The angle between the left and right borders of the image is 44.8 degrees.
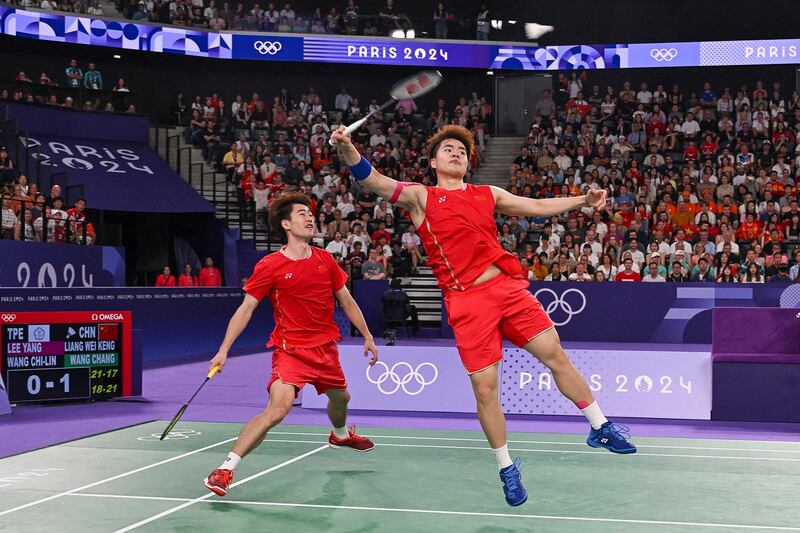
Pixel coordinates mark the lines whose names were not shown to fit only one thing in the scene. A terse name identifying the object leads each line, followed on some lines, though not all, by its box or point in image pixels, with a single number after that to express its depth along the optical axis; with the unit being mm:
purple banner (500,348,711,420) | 10102
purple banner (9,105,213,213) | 20625
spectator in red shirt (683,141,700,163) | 23812
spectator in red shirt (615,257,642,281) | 18984
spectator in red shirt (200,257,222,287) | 19703
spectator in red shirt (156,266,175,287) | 18688
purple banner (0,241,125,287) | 14156
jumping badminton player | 5469
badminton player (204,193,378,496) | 6664
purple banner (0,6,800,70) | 26250
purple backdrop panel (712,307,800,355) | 10383
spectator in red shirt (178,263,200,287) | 19094
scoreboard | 10773
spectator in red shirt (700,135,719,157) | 23836
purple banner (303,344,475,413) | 10500
